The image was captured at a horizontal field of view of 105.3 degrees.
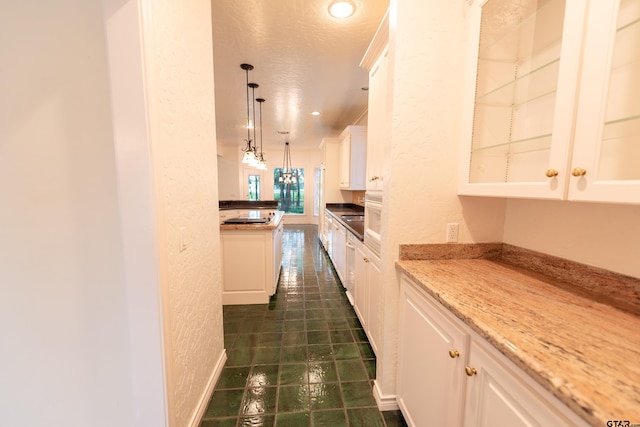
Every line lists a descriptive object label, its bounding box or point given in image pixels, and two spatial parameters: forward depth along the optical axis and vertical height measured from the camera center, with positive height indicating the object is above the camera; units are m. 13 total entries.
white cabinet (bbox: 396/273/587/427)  0.65 -0.66
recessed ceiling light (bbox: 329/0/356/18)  1.78 +1.35
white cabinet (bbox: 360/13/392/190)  1.48 +0.59
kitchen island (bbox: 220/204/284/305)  2.80 -0.85
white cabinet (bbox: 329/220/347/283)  3.14 -0.85
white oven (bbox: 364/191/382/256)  1.80 -0.25
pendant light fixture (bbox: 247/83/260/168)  3.35 +1.41
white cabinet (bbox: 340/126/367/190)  4.16 +0.57
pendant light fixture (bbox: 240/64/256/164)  3.71 +0.49
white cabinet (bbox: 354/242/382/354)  1.80 -0.85
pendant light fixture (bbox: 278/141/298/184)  8.23 +0.68
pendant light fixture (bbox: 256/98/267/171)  3.94 +0.56
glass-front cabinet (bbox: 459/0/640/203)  0.79 +0.36
